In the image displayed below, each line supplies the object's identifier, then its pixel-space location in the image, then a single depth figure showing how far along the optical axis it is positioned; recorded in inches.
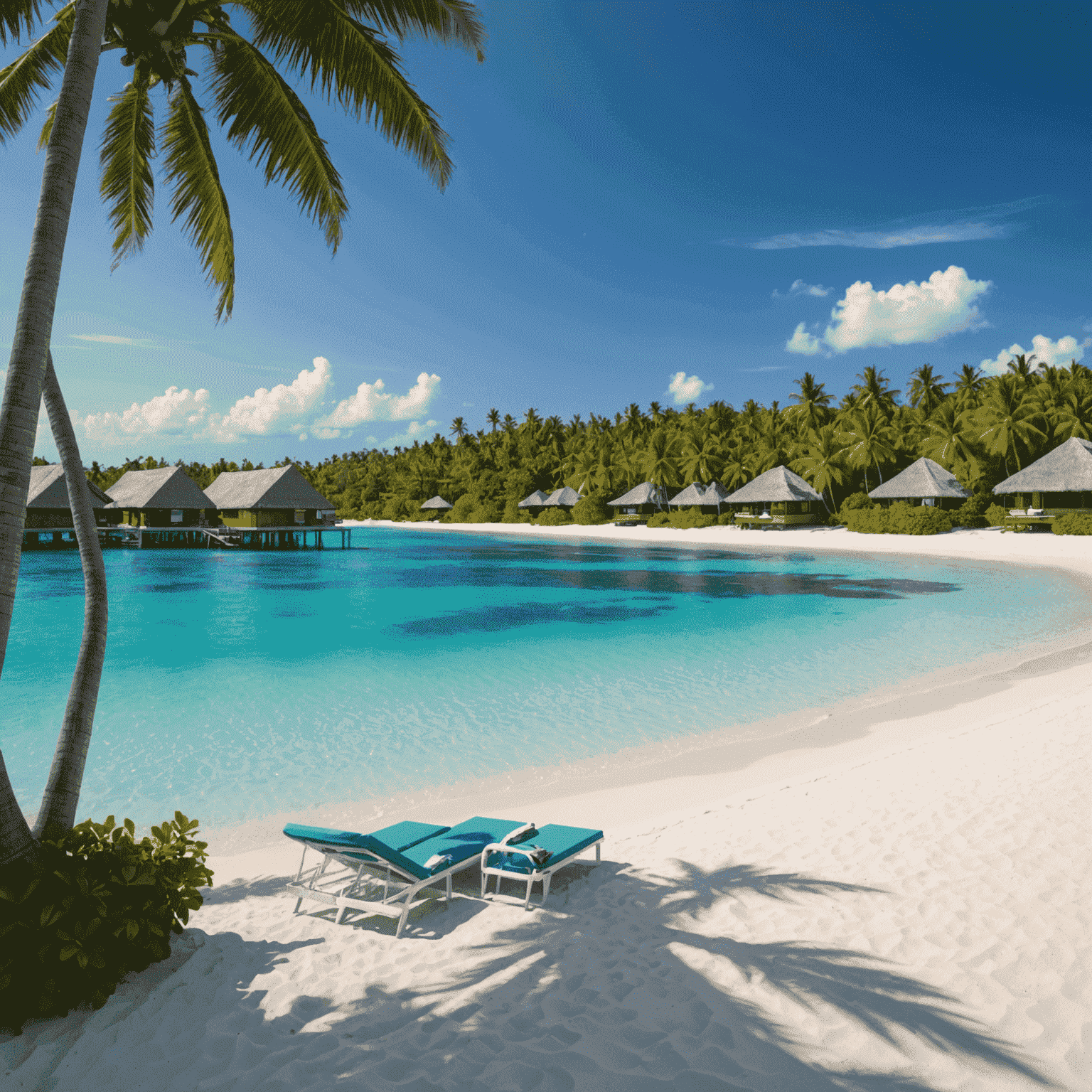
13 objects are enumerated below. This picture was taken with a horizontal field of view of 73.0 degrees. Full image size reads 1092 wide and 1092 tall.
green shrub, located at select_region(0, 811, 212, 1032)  120.9
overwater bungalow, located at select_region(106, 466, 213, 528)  1905.8
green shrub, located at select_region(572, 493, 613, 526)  2672.2
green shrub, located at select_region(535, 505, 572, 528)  2780.5
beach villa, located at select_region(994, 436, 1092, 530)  1529.3
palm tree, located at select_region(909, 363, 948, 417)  2363.4
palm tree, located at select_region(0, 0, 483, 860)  219.3
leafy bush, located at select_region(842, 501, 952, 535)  1638.8
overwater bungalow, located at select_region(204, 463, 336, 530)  1918.1
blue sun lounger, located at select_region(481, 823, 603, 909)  184.2
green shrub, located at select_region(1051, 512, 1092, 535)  1405.0
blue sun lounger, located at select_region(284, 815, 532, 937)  169.5
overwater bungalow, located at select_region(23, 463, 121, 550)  1654.8
